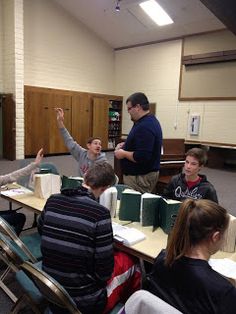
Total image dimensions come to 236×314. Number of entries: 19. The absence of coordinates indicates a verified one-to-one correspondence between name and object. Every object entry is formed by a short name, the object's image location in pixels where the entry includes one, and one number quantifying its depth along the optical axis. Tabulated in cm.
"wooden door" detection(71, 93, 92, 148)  838
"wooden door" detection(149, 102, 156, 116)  881
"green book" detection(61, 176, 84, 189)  224
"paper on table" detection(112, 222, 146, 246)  159
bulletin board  715
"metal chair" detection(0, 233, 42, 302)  155
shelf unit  957
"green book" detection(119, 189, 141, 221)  192
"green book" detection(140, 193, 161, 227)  183
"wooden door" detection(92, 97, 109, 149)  886
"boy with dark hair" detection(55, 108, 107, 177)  286
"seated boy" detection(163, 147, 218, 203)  215
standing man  243
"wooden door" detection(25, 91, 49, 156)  736
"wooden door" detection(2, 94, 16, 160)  684
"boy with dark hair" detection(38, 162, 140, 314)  126
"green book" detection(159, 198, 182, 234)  172
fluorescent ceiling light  704
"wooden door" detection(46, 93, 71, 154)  782
